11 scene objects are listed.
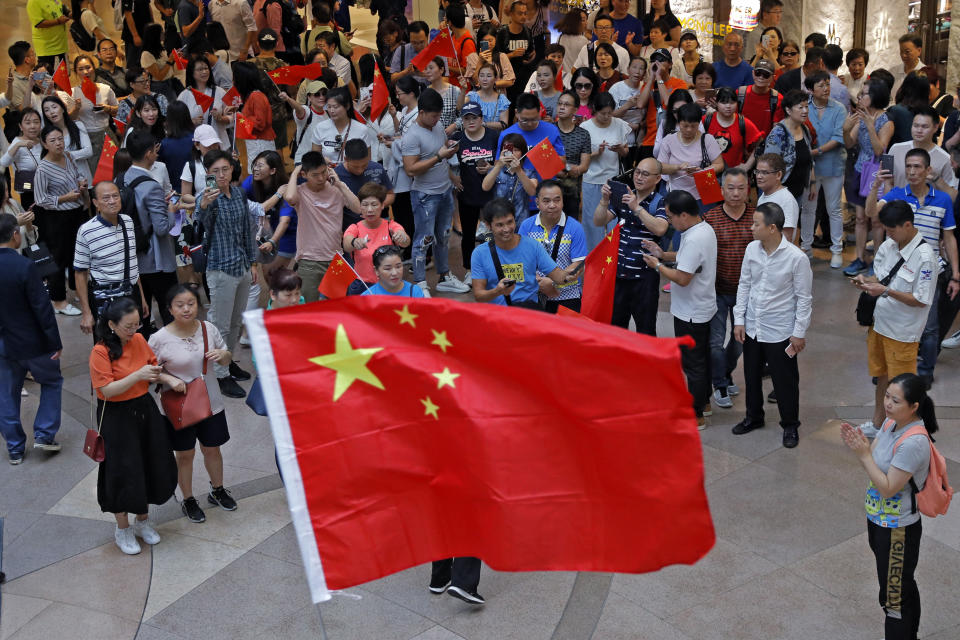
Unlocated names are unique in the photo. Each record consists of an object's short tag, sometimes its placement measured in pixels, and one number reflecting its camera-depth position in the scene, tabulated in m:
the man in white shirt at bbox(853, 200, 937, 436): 7.43
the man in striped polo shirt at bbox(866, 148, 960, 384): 8.55
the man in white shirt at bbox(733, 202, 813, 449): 7.61
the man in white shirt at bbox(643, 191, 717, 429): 7.91
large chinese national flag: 4.27
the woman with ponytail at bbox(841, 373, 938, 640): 5.13
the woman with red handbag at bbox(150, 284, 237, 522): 6.84
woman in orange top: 6.51
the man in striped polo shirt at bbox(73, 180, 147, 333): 8.73
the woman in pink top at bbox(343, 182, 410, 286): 8.62
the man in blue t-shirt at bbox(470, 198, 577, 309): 7.42
